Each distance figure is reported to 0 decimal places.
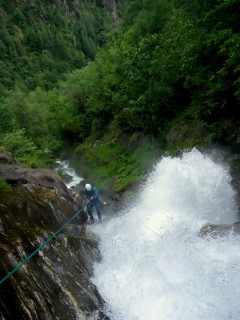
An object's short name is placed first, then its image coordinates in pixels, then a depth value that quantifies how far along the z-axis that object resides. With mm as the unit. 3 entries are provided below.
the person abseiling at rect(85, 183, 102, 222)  16688
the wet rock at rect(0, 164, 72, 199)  16906
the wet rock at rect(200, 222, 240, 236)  12211
